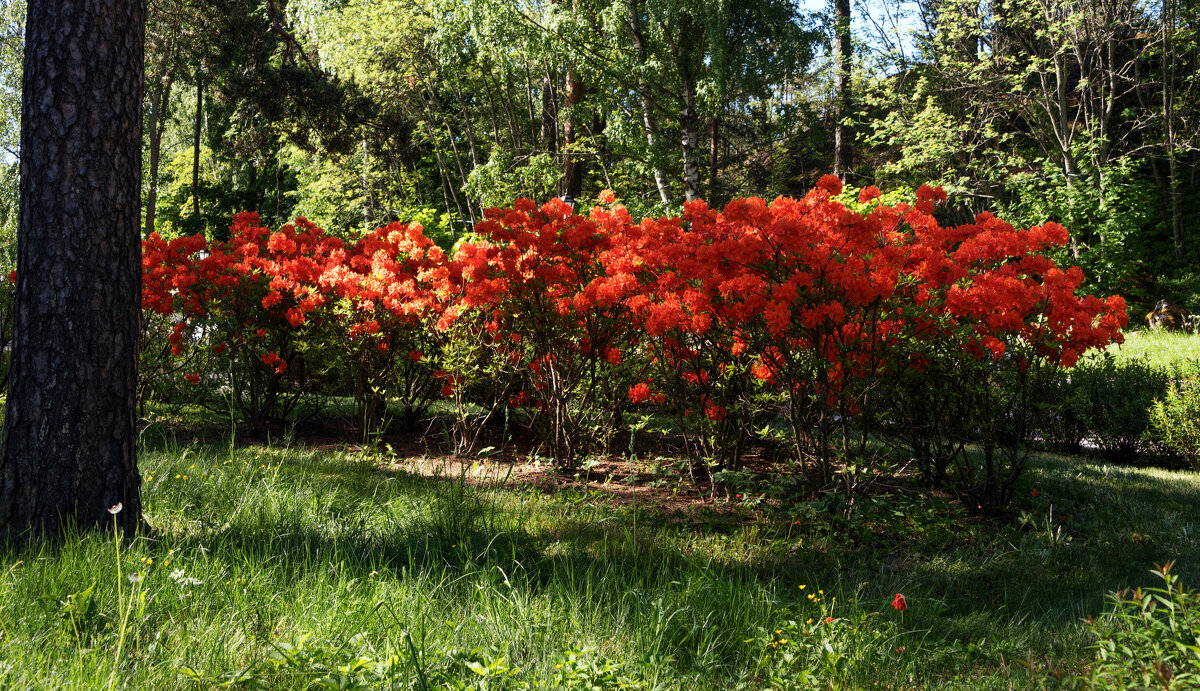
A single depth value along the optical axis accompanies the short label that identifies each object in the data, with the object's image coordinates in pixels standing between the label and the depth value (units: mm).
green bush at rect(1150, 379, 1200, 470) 6285
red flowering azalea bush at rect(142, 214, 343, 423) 5781
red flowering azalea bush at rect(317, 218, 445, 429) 5395
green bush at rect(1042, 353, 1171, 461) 6918
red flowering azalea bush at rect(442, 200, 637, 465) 4855
